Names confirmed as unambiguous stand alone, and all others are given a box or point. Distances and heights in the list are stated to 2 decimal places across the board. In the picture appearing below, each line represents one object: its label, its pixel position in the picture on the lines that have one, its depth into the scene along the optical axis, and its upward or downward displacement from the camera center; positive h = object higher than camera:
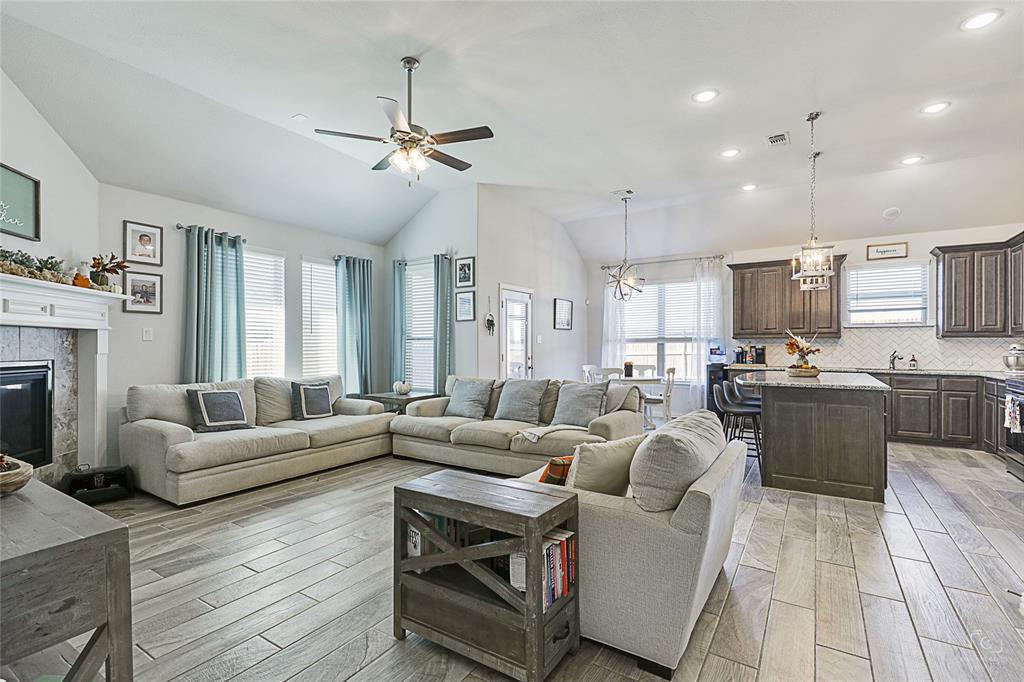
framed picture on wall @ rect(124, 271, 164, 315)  4.71 +0.46
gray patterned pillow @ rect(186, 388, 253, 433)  4.56 -0.67
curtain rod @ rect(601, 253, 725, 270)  8.09 +1.38
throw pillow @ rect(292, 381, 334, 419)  5.43 -0.68
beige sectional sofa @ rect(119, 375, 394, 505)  3.89 -0.91
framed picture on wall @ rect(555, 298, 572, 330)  8.30 +0.46
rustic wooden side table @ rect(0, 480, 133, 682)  1.14 -0.61
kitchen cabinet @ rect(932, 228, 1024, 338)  5.79 +0.63
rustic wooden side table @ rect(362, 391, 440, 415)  6.05 -0.74
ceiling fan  3.29 +1.37
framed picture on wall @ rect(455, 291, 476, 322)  6.44 +0.46
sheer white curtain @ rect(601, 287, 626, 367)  9.00 +0.12
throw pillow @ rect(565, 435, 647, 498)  2.20 -0.57
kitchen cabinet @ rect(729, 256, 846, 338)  7.08 +0.54
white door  6.92 +0.11
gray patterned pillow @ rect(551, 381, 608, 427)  4.81 -0.63
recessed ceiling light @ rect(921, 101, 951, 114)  4.09 +1.95
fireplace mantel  3.75 +0.01
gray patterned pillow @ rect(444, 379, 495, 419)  5.55 -0.66
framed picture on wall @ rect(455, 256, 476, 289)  6.44 +0.89
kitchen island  3.99 -0.79
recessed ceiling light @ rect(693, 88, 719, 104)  3.85 +1.93
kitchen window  6.84 +0.66
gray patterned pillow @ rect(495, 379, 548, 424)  5.19 -0.64
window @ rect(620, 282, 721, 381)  8.20 +0.28
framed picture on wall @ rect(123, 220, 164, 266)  4.72 +0.94
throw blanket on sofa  4.55 -0.84
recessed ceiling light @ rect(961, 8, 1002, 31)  2.88 +1.91
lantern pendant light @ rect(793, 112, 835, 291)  4.43 +0.68
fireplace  3.65 -0.55
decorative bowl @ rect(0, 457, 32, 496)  1.59 -0.45
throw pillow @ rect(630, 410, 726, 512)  1.93 -0.51
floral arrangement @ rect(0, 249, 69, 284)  3.34 +0.53
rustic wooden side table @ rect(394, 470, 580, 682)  1.79 -0.97
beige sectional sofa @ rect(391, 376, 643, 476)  4.53 -0.92
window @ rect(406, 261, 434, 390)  6.88 +0.22
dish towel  4.52 -0.68
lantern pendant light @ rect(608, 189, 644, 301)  7.27 +1.03
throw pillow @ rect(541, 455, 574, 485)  2.38 -0.63
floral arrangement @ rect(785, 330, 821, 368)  4.97 -0.08
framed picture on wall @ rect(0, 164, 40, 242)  3.52 +1.00
